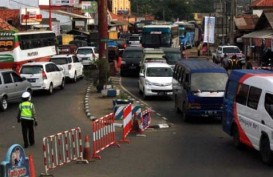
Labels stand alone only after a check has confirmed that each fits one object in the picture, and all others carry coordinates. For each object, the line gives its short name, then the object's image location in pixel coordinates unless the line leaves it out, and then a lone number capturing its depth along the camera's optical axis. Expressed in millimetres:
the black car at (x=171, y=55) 39069
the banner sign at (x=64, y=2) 64000
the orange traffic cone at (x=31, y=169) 10516
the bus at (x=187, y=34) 73262
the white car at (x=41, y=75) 30448
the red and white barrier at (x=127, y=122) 17219
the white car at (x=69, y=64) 37378
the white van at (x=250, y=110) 13594
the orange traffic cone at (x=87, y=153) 13984
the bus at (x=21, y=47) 35750
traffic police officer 16297
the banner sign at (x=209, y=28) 60669
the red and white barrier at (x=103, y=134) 14675
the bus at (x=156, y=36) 50812
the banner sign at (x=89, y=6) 55331
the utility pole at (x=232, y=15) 53891
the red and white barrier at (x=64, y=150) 13203
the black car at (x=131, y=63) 42469
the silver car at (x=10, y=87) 24953
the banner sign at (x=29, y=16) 59750
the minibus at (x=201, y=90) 20953
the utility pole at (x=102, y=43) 30297
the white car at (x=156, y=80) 28562
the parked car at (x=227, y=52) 50400
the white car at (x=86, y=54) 47438
